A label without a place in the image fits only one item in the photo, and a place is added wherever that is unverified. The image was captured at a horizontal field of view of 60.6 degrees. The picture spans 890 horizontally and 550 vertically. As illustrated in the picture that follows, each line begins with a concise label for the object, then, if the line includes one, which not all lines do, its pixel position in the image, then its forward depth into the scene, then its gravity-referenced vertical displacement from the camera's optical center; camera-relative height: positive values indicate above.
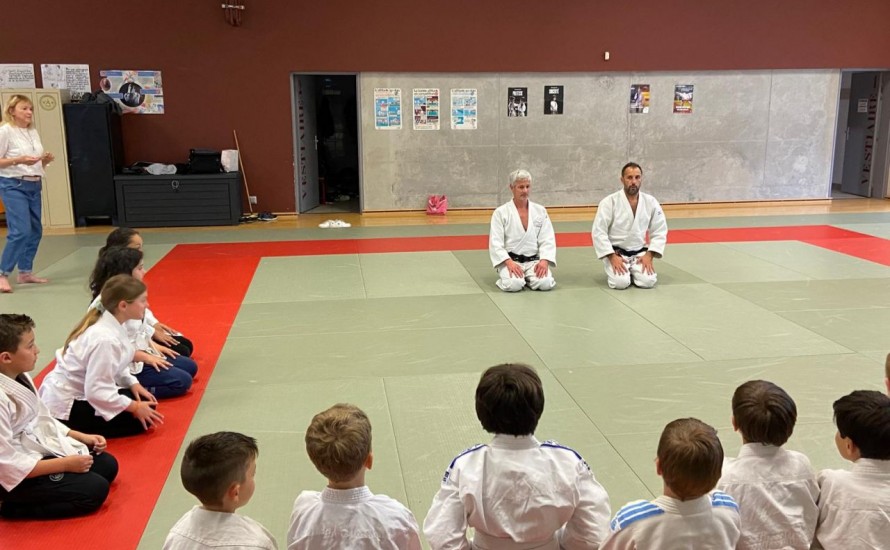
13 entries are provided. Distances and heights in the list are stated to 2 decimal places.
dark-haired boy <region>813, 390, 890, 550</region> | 2.30 -1.10
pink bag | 11.95 -1.33
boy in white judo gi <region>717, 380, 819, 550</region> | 2.37 -1.13
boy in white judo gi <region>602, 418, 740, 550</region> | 2.03 -1.06
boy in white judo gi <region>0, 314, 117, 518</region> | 2.99 -1.36
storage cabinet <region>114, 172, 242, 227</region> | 10.80 -1.13
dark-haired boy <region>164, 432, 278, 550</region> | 2.10 -1.03
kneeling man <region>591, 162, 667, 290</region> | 7.11 -1.04
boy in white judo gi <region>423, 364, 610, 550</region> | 2.26 -1.08
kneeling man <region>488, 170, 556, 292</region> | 6.97 -1.13
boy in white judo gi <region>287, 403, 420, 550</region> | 2.13 -1.08
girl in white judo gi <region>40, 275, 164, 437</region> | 3.75 -1.24
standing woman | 7.08 -0.60
